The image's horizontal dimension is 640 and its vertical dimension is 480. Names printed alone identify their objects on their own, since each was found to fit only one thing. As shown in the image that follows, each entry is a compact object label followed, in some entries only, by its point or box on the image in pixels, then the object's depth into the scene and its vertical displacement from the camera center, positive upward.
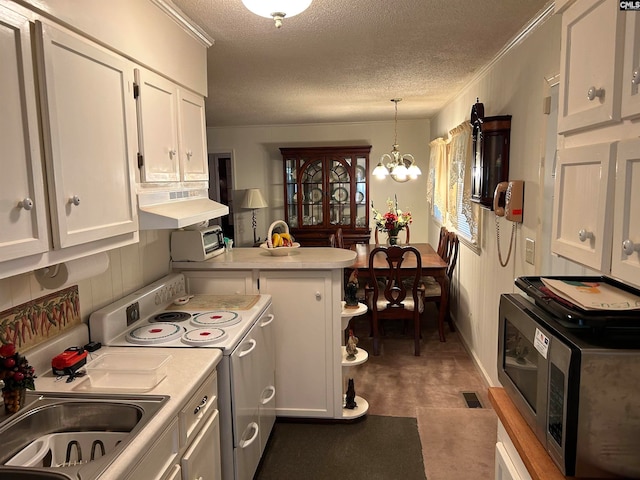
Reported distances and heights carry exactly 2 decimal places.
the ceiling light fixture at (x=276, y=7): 1.61 +0.64
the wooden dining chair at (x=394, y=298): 4.05 -1.01
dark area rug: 2.47 -1.52
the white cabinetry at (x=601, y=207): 1.02 -0.06
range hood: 1.89 -0.10
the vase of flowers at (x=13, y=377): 1.32 -0.54
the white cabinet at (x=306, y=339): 2.76 -0.93
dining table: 4.22 -0.76
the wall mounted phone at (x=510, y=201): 2.71 -0.11
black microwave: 1.03 -0.49
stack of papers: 1.17 -0.31
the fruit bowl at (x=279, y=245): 2.93 -0.38
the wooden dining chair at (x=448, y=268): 4.41 -0.81
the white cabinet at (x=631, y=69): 0.99 +0.25
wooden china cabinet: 6.36 -0.09
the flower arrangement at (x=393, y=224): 4.62 -0.39
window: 3.74 +0.01
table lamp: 6.41 -0.18
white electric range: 1.97 -0.66
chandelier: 4.78 +0.16
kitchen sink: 1.31 -0.71
